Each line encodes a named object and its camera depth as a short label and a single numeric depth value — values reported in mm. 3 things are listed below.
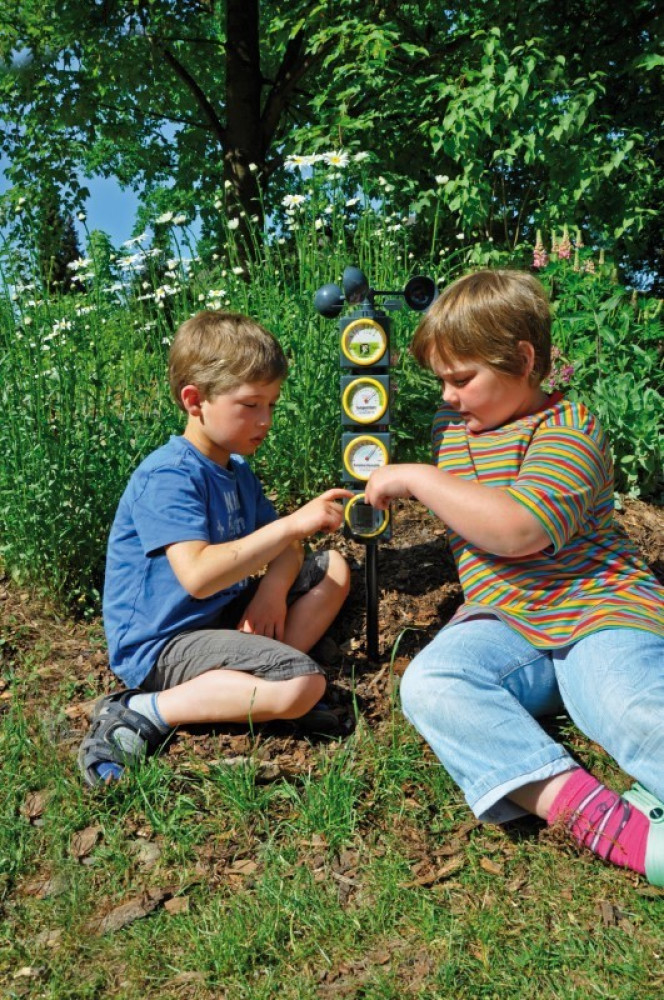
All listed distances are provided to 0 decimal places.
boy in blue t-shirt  2414
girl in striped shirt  2096
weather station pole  2547
